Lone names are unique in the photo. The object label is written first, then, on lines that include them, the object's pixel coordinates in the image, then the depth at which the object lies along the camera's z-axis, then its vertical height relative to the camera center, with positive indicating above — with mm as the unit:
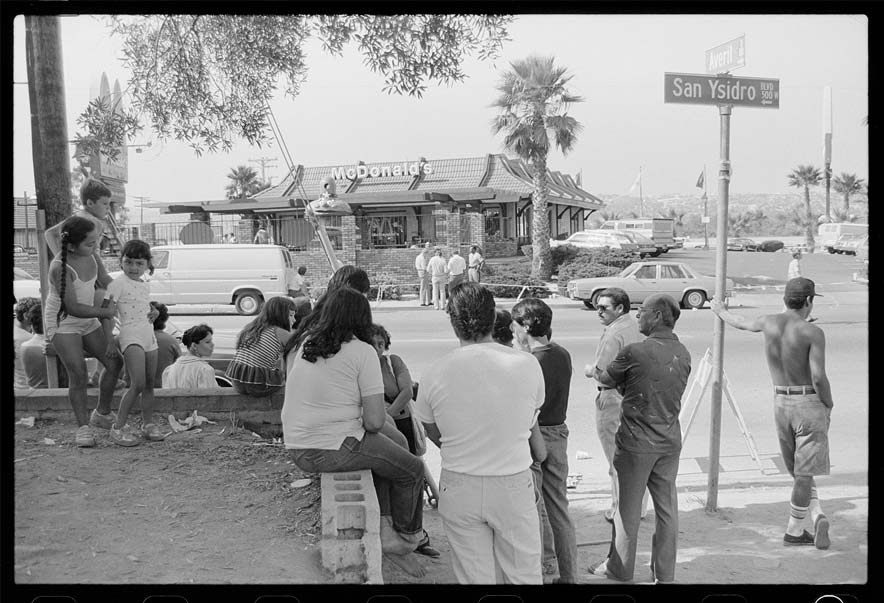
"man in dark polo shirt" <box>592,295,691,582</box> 4059 -1045
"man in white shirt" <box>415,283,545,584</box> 3270 -967
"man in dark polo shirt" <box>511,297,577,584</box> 4062 -1114
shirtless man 4461 -995
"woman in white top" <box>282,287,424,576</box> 3738 -778
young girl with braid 4660 -372
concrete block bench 3660 -1391
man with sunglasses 4625 -702
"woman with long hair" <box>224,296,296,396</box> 5461 -783
